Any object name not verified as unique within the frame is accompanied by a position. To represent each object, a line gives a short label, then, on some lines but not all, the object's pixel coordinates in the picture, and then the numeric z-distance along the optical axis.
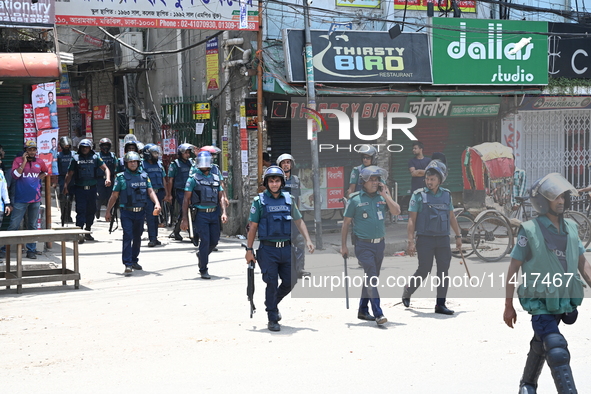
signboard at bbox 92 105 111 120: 23.45
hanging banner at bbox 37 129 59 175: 13.34
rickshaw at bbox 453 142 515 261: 10.38
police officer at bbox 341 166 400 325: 8.38
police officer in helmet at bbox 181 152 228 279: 11.12
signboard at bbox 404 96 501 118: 16.14
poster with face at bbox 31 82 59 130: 13.37
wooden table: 9.94
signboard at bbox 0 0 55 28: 11.88
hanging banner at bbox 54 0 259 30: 13.48
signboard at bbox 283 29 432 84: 15.39
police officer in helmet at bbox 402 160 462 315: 8.73
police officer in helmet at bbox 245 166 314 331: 8.02
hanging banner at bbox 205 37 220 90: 17.13
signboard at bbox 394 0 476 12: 17.25
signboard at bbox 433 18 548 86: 16.75
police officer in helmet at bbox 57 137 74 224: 15.73
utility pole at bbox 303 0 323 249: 14.09
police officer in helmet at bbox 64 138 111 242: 14.94
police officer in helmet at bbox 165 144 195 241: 14.95
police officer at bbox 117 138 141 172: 14.95
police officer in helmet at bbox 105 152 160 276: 11.55
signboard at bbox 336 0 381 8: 16.73
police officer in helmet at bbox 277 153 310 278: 10.66
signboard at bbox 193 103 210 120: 17.27
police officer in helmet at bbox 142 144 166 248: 15.13
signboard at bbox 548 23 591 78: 18.19
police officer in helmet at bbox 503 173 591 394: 5.17
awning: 11.24
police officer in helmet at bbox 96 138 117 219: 16.33
